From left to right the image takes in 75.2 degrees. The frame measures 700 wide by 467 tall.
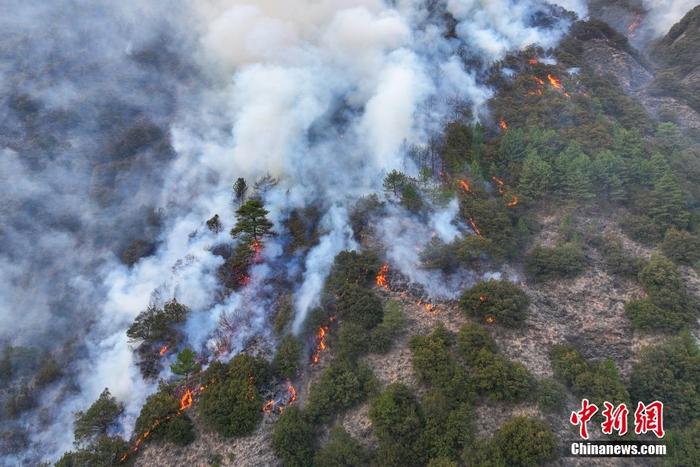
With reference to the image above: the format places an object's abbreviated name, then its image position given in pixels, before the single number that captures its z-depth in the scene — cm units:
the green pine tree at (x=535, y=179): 5488
